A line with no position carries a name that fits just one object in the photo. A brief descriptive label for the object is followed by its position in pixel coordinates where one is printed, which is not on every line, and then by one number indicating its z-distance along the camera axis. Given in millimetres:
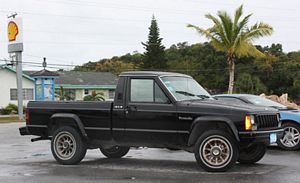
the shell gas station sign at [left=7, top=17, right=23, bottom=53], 38962
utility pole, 38312
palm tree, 29109
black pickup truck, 8141
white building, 47375
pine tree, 63219
